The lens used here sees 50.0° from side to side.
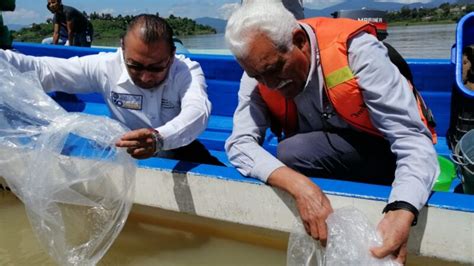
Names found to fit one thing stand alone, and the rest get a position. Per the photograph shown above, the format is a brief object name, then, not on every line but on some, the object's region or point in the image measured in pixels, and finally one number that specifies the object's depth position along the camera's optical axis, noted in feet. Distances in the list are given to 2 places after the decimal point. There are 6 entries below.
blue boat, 5.26
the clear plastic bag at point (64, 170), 6.30
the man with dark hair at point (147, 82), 6.84
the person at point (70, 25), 23.04
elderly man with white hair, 5.04
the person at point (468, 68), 8.15
